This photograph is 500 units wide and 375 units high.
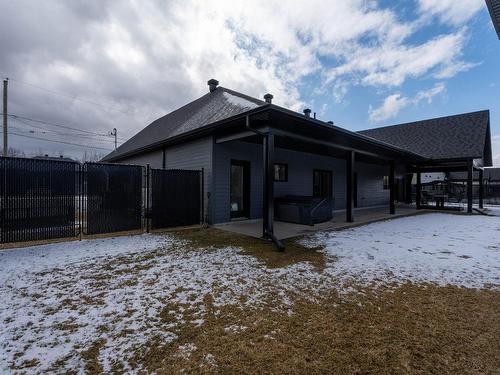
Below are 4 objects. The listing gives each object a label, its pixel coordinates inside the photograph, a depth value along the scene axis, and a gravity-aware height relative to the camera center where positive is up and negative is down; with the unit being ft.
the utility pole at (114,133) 109.81 +25.48
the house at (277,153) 21.90 +5.13
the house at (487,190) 70.41 -0.75
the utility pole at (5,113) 53.95 +17.18
